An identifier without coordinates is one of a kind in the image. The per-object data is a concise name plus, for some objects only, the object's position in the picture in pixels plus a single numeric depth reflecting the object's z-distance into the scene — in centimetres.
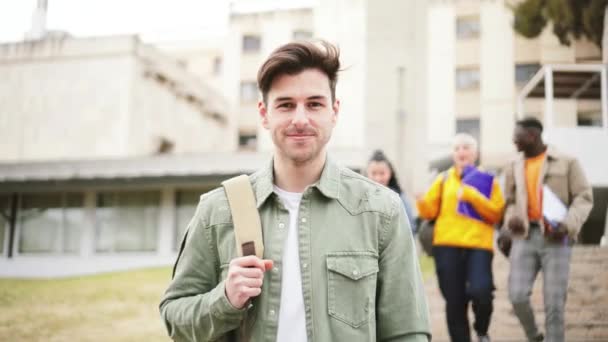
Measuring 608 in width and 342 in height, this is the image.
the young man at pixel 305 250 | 205
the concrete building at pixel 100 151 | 1839
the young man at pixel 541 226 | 525
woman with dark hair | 598
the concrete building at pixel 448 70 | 2184
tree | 1786
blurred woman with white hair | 554
